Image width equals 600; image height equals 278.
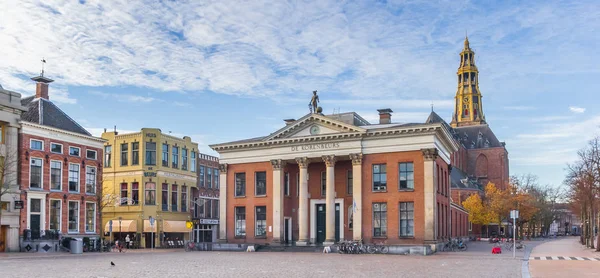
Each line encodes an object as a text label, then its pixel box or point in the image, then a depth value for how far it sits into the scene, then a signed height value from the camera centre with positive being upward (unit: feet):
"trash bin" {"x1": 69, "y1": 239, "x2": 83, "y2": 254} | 154.40 -17.55
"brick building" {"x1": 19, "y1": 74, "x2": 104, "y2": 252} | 164.25 +0.91
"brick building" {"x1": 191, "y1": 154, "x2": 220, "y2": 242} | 232.73 -9.35
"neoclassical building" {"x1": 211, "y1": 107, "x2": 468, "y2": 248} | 159.84 -1.86
